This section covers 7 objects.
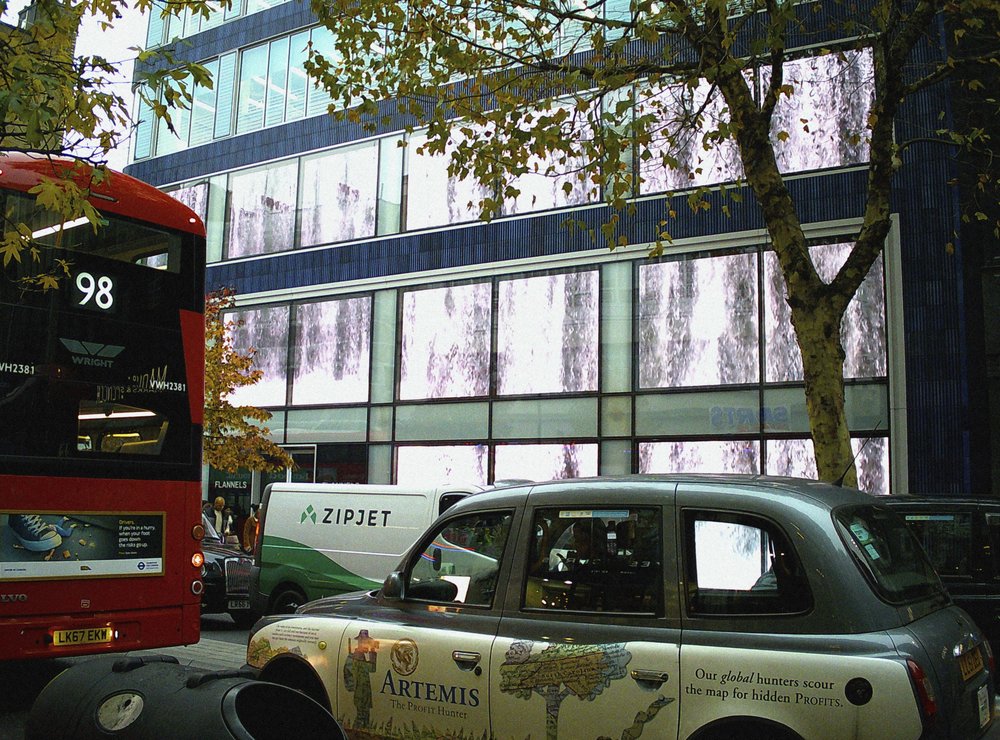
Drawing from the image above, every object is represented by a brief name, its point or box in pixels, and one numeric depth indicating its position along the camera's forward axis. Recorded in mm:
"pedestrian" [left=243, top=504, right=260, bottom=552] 19391
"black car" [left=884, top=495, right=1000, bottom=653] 8398
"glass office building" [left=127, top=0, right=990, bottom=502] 16812
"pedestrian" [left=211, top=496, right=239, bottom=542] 19531
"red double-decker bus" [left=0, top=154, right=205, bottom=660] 7582
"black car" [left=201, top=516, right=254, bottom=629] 13766
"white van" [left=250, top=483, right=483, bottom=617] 12148
